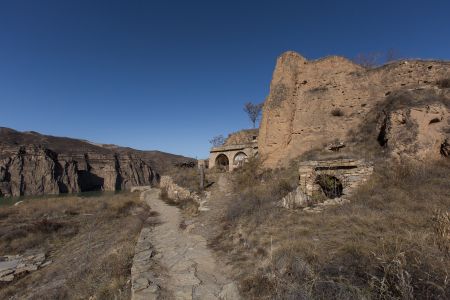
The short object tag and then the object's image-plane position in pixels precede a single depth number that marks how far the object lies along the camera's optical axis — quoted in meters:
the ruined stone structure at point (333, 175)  7.55
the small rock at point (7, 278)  7.69
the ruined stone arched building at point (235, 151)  21.73
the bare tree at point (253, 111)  38.41
